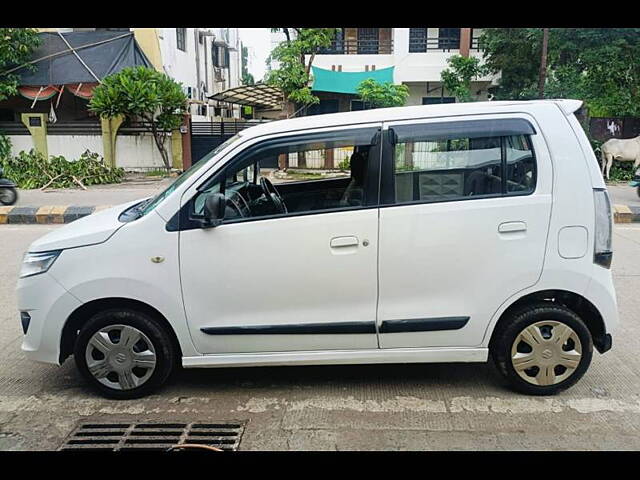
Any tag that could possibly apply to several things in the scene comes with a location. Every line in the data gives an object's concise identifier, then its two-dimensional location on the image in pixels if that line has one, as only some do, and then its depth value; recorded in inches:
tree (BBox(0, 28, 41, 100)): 629.3
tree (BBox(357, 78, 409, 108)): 655.8
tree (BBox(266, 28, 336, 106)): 646.5
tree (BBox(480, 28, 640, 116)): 570.9
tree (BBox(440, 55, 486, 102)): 761.0
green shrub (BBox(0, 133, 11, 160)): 630.0
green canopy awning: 781.9
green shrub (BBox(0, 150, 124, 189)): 577.6
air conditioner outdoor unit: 1151.2
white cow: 582.9
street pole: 572.1
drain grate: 125.2
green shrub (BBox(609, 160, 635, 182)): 611.8
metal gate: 686.5
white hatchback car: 136.7
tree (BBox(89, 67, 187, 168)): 595.5
